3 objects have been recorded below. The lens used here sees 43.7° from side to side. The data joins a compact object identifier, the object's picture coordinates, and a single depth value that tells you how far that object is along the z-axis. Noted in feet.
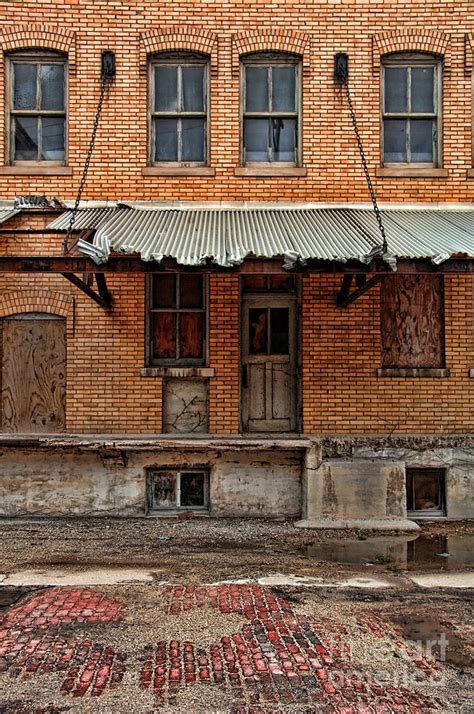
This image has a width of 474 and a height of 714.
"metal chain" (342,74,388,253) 28.75
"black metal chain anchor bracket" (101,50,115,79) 30.42
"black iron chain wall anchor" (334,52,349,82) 30.58
